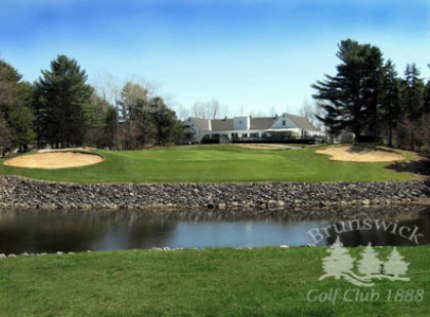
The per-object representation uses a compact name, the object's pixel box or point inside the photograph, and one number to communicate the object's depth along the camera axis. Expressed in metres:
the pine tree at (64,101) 55.03
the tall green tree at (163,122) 61.50
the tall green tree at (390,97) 43.75
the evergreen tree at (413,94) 45.78
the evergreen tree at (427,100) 44.31
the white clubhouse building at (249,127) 75.50
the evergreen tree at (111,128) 61.12
